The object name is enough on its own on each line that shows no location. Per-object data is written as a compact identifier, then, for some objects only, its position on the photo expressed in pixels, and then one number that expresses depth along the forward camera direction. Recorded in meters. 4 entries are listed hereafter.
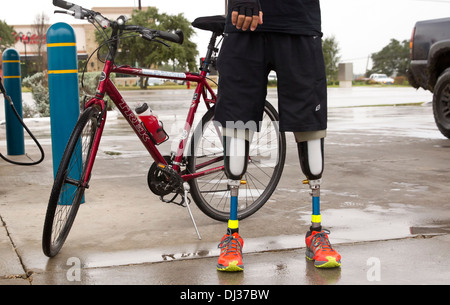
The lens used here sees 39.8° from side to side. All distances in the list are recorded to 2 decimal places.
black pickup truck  8.47
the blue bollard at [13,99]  7.65
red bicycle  3.53
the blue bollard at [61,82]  4.66
